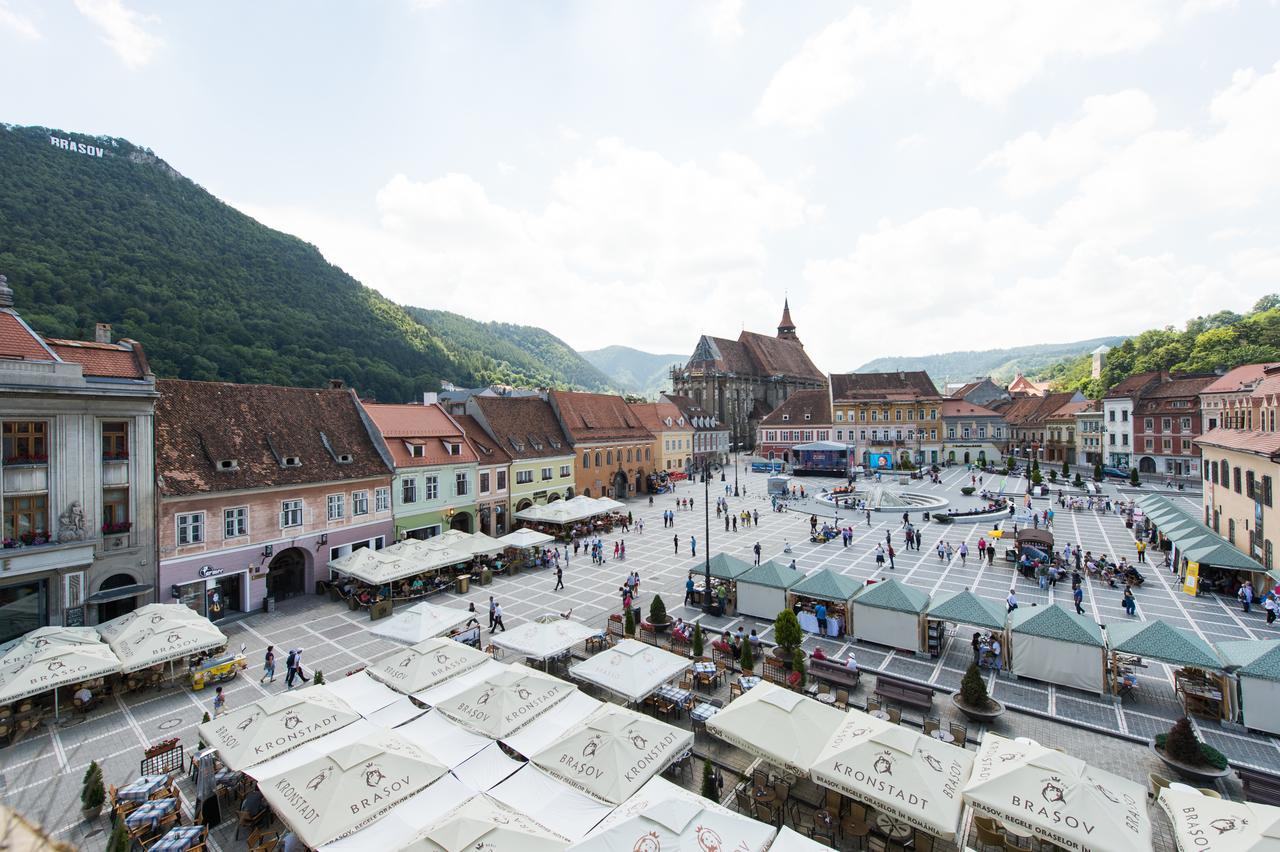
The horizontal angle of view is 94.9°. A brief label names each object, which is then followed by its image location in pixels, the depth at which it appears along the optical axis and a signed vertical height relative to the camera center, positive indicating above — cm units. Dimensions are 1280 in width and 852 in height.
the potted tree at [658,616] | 2191 -710
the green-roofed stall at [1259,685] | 1468 -676
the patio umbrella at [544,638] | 1773 -660
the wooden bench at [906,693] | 1562 -732
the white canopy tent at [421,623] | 1920 -655
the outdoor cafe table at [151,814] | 1155 -757
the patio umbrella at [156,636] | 1784 -645
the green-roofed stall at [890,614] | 2016 -672
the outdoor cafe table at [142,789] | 1209 -742
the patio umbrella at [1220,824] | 831 -616
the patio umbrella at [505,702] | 1300 -637
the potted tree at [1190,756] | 1262 -746
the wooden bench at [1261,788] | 1111 -715
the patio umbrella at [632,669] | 1509 -653
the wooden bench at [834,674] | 1742 -752
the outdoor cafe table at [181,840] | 1059 -744
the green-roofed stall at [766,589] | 2302 -656
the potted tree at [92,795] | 1235 -761
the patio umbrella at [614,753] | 1088 -641
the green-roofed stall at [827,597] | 2169 -647
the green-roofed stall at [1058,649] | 1714 -689
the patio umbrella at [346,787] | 985 -638
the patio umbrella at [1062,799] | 911 -627
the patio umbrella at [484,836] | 889 -629
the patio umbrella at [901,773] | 988 -637
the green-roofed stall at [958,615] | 1883 -635
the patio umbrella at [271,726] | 1190 -632
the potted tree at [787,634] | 1902 -684
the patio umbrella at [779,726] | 1164 -632
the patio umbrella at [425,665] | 1526 -639
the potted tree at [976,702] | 1550 -752
